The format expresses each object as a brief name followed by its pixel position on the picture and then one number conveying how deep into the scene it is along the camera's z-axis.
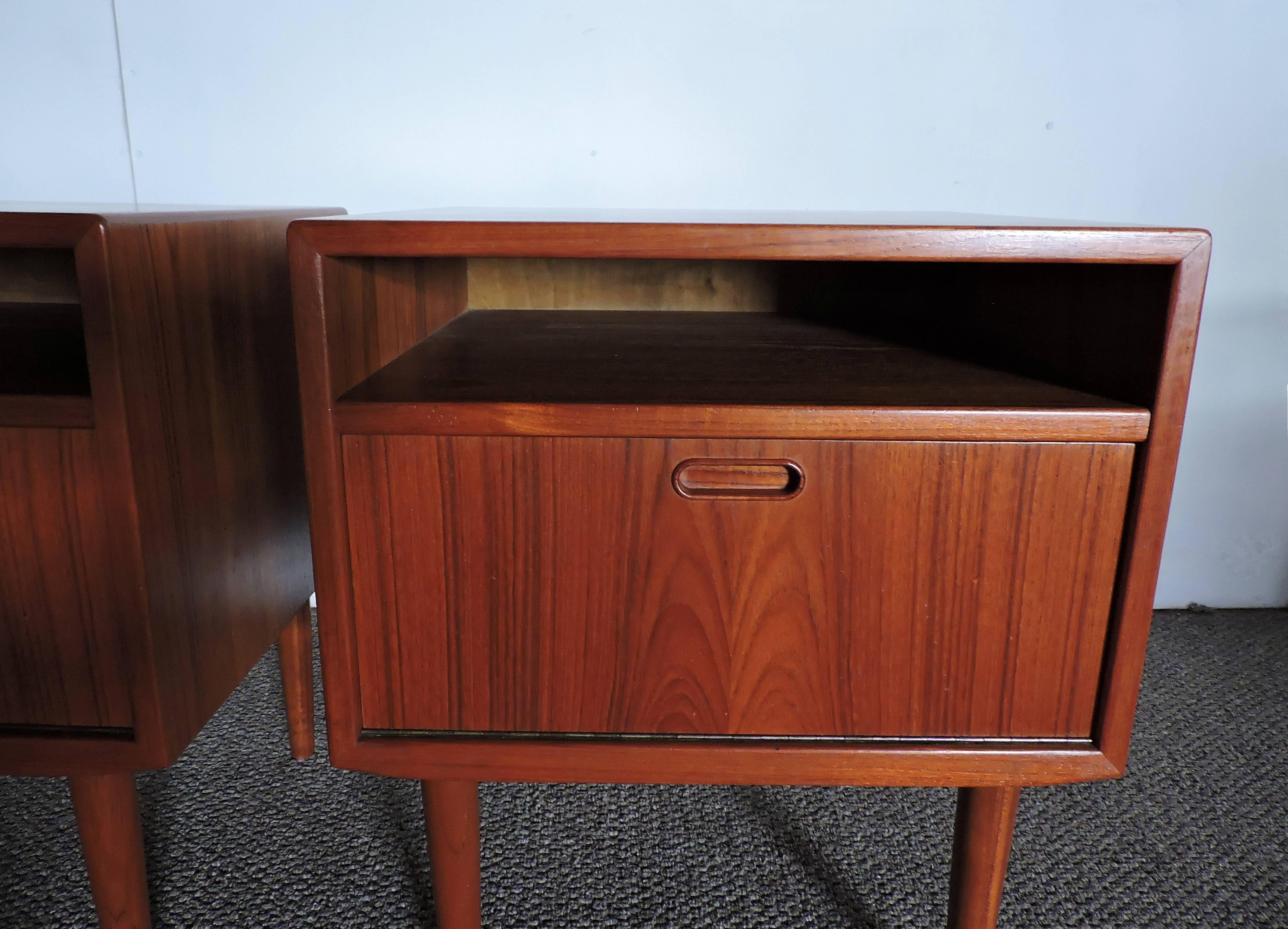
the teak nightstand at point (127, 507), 0.51
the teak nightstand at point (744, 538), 0.49
